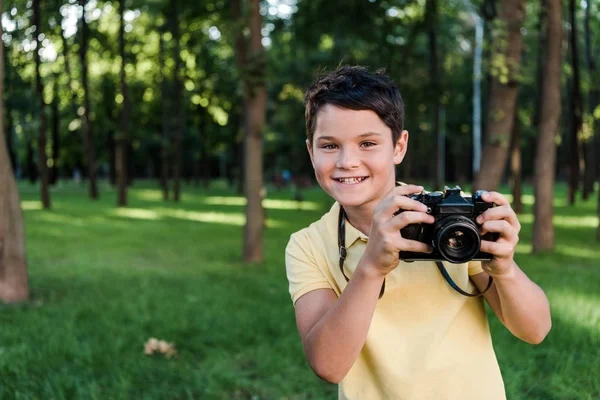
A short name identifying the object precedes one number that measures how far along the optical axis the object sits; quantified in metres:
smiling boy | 1.75
